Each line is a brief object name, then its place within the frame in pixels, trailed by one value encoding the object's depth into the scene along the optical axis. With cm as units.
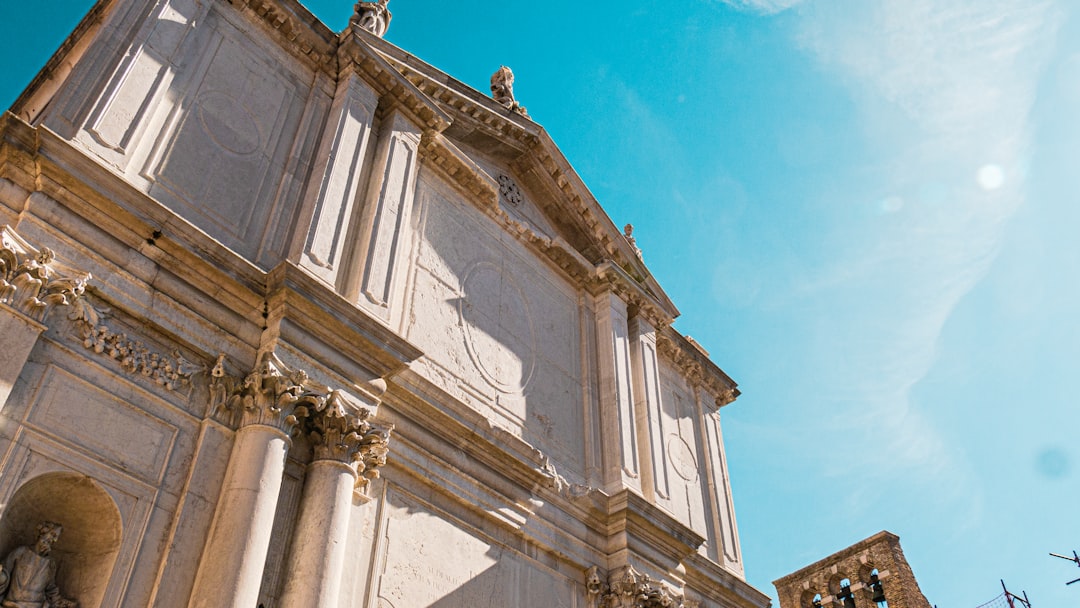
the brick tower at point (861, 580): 2908
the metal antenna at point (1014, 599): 2978
